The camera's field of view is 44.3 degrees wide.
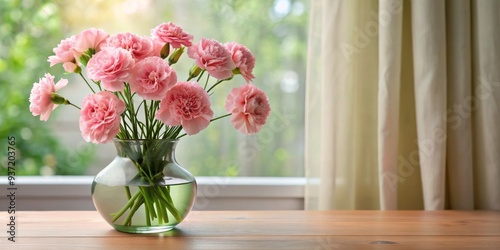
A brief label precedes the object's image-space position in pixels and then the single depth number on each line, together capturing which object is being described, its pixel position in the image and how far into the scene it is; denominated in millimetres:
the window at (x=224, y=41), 1730
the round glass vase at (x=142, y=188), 1128
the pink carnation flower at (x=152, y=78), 1061
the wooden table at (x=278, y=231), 1103
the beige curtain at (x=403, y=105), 1519
